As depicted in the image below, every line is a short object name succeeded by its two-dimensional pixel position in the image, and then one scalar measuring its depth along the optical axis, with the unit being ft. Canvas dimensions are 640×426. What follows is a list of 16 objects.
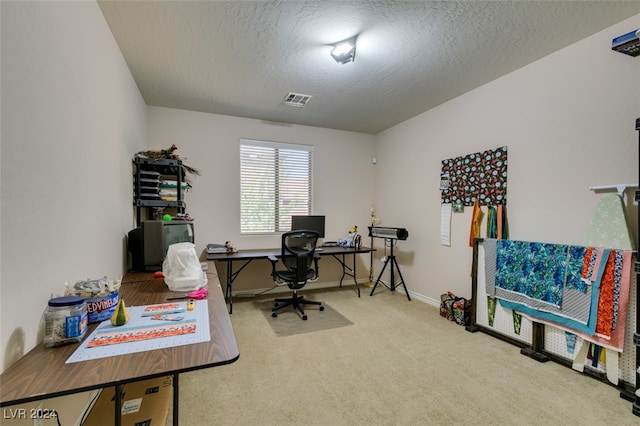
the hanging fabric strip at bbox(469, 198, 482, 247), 10.32
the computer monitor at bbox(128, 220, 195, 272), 7.90
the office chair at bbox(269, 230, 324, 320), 10.85
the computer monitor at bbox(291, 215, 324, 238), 13.84
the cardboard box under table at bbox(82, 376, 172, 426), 4.38
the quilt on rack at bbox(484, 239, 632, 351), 6.53
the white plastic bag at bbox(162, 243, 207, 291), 5.92
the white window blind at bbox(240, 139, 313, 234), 14.05
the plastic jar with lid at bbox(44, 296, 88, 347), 3.52
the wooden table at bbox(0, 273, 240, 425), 2.72
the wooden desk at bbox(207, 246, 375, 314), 11.52
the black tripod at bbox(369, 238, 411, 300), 13.99
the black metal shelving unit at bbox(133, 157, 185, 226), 9.19
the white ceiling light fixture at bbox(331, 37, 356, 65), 7.50
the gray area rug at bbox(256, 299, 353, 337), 9.89
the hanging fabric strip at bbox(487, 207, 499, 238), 9.70
